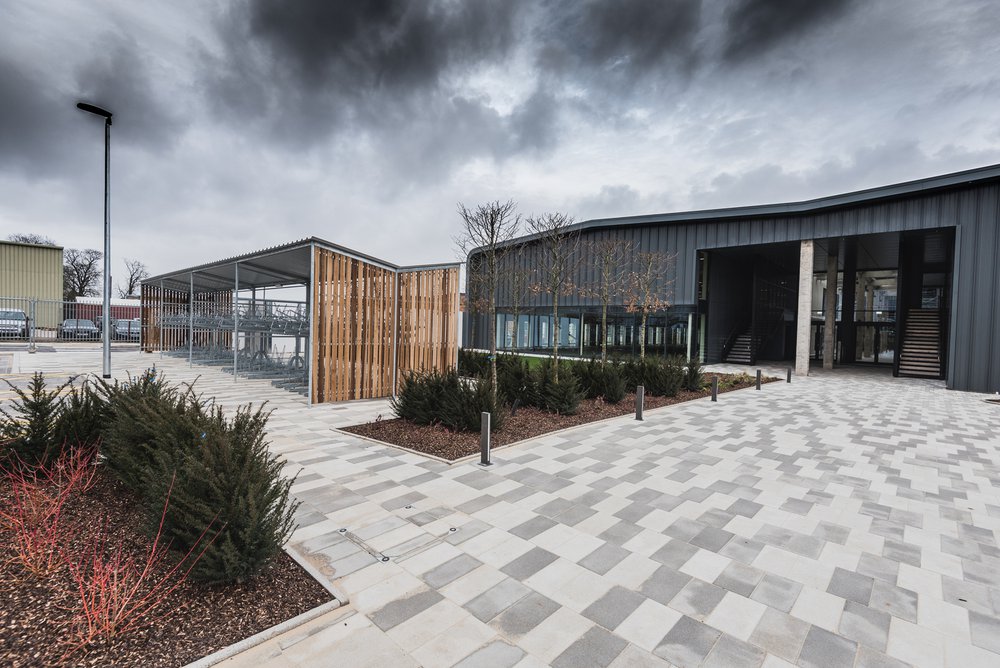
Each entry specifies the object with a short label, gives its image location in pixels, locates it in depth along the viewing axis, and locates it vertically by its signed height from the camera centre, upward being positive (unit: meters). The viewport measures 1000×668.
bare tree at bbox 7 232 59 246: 62.56 +10.15
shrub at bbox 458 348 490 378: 19.71 -1.77
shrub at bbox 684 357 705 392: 16.11 -1.76
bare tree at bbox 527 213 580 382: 13.55 +3.00
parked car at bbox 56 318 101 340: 32.81 -1.20
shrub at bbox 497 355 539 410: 11.61 -1.60
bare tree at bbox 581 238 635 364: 27.64 +3.95
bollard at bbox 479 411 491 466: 7.13 -1.90
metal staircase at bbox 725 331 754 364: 29.55 -1.44
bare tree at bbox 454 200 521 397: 10.95 +2.46
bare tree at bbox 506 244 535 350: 30.64 +2.88
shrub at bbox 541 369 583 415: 11.06 -1.75
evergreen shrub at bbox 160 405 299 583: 3.44 -1.52
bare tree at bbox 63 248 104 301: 63.41 +5.95
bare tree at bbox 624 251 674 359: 23.77 +2.57
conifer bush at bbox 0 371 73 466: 5.39 -1.46
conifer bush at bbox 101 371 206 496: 4.38 -1.24
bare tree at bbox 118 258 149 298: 69.75 +5.95
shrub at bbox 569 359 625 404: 12.95 -1.59
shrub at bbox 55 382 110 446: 5.81 -1.38
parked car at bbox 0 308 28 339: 29.81 -0.83
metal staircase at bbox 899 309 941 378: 24.00 -0.66
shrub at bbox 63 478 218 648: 2.93 -2.01
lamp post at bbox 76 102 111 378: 14.20 +2.12
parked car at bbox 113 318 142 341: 36.66 -1.19
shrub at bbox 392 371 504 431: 8.91 -1.60
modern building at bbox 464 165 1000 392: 18.38 +2.92
